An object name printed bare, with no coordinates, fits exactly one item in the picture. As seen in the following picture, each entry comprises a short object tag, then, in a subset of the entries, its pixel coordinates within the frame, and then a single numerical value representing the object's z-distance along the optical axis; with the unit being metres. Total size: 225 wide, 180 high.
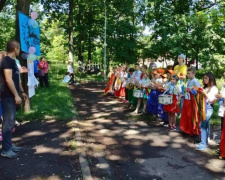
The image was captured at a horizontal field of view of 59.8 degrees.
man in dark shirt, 3.49
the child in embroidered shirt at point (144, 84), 6.80
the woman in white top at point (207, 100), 4.26
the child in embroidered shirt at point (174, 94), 5.44
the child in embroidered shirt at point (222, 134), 3.98
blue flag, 5.46
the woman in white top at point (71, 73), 14.67
